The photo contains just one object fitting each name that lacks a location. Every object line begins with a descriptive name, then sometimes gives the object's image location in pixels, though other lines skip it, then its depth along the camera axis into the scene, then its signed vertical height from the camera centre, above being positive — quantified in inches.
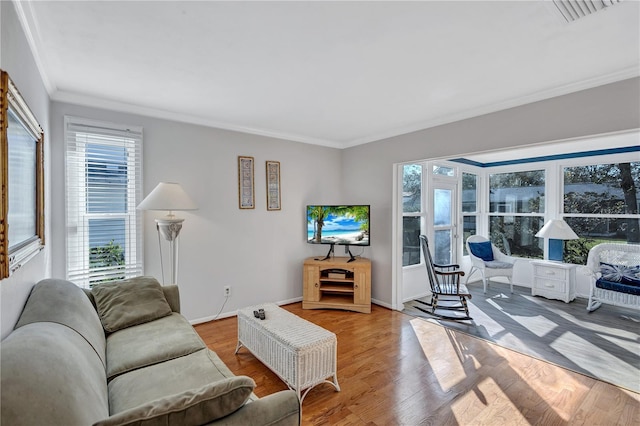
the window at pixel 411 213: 176.1 -0.5
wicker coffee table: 82.3 -40.2
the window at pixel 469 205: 219.3 +5.1
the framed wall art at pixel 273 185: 159.2 +15.0
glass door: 192.2 -6.8
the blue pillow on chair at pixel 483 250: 203.8 -26.4
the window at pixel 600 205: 169.0 +3.9
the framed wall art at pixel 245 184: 148.9 +14.7
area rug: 102.3 -52.2
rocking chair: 141.3 -37.9
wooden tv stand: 154.5 -38.0
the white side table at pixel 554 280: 172.4 -40.8
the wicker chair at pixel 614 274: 142.6 -31.7
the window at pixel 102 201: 109.1 +4.9
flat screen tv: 161.0 -6.5
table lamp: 176.4 -11.7
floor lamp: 106.0 +2.6
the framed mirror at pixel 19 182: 44.7 +6.2
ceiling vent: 58.9 +41.3
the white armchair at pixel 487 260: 191.9 -33.0
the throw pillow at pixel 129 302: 84.7 -26.7
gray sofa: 35.7 -25.7
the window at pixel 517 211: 207.6 +0.5
